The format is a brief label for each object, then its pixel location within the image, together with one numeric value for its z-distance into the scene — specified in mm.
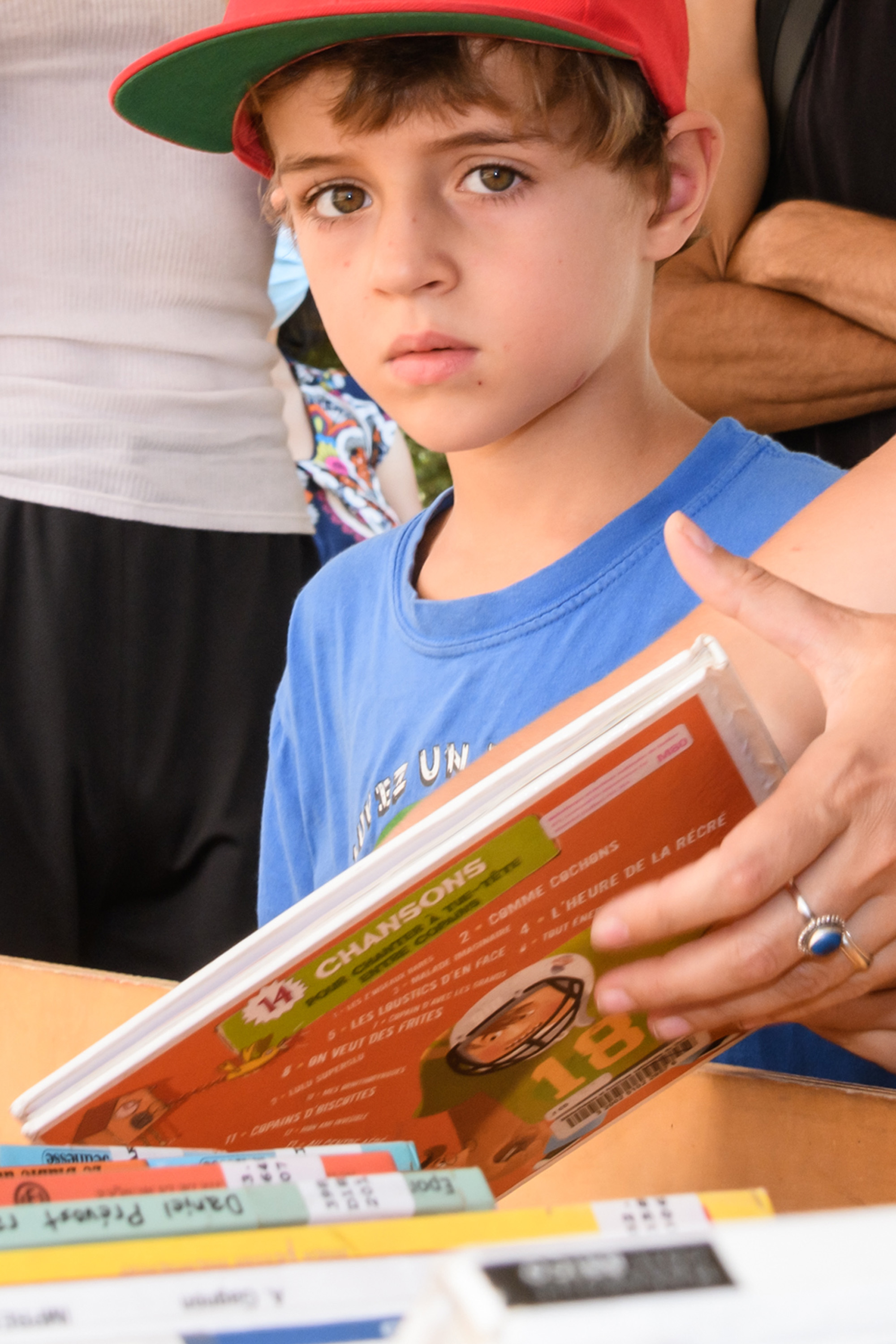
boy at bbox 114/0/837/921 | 1143
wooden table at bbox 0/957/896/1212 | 1060
